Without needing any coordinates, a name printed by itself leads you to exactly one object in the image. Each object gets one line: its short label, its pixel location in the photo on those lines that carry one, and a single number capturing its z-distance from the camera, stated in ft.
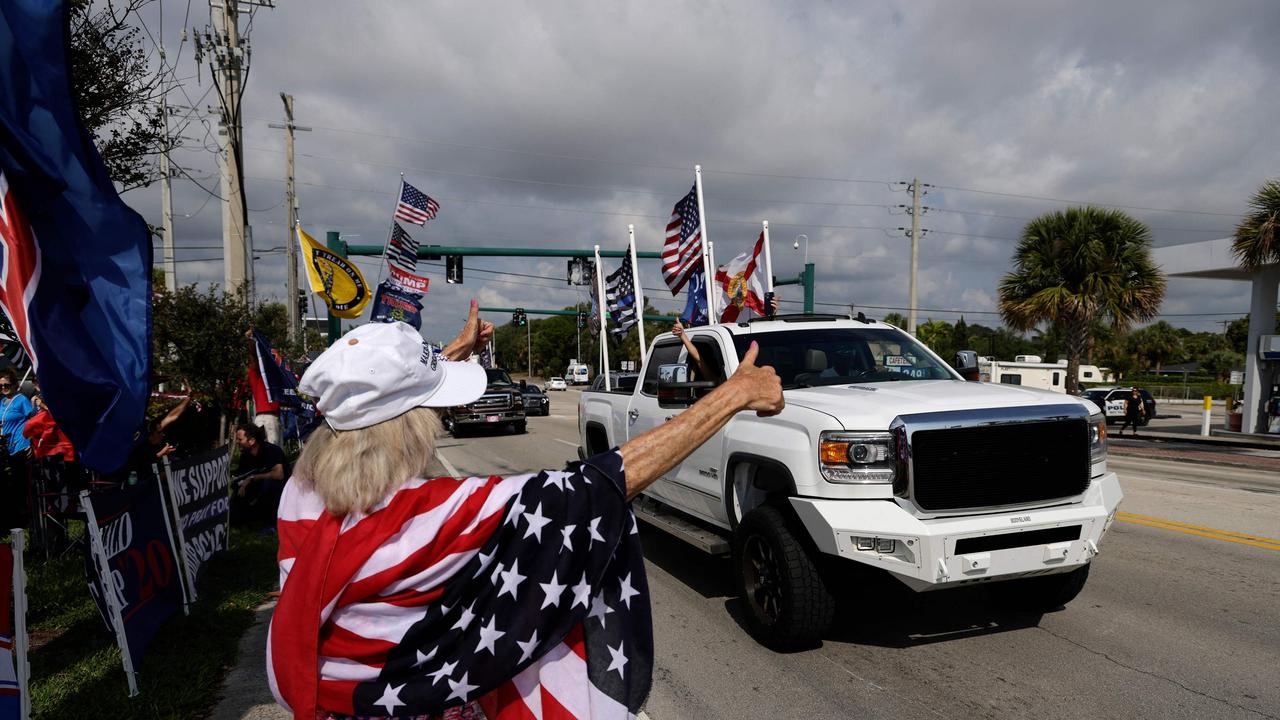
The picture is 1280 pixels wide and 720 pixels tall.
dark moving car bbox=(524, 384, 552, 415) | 107.96
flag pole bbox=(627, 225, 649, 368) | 60.64
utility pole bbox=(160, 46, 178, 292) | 95.40
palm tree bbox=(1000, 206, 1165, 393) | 78.02
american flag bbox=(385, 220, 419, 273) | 57.06
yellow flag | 55.06
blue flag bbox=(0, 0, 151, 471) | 10.23
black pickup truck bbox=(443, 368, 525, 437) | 75.77
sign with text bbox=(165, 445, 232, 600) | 19.29
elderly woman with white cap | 5.54
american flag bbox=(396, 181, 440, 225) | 58.18
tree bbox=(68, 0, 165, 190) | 23.07
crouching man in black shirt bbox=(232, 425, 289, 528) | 28.89
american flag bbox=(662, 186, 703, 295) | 48.85
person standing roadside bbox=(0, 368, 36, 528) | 21.49
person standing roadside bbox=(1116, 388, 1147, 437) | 83.96
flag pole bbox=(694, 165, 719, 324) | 45.98
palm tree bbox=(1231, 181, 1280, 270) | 72.95
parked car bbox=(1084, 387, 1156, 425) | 100.01
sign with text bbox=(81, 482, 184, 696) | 14.71
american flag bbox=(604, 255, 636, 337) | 62.75
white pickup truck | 14.43
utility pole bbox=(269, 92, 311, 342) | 71.71
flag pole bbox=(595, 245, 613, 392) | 69.43
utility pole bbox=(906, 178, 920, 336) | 102.83
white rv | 129.39
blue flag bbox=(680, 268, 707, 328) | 49.29
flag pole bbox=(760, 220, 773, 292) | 48.10
